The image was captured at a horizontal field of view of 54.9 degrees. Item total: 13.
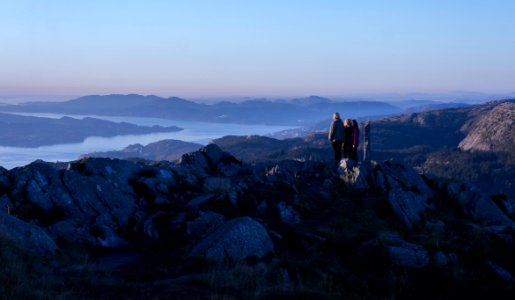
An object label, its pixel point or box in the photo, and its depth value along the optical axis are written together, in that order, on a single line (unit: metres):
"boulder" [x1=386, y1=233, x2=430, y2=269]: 14.78
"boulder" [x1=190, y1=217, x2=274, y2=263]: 14.68
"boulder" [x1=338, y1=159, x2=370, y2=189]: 24.34
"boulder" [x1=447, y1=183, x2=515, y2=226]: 22.33
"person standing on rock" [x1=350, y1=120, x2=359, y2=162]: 28.14
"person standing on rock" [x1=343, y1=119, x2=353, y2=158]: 28.17
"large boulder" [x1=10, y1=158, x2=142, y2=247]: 17.73
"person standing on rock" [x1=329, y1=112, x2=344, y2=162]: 27.61
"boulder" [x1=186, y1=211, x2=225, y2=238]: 17.88
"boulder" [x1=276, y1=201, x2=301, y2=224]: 19.67
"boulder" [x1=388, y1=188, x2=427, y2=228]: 19.94
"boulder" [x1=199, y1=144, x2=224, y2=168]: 30.08
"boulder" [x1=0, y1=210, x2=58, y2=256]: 14.56
